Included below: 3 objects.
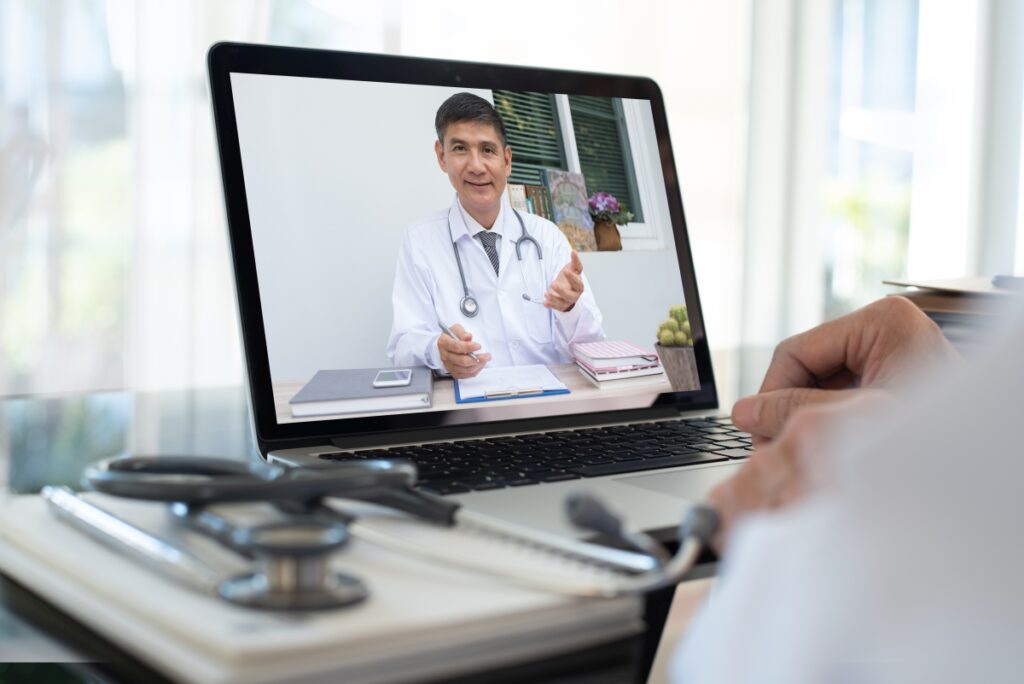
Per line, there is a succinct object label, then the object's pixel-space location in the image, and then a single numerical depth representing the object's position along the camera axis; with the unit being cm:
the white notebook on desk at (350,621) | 34
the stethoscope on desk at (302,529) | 38
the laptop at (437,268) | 83
